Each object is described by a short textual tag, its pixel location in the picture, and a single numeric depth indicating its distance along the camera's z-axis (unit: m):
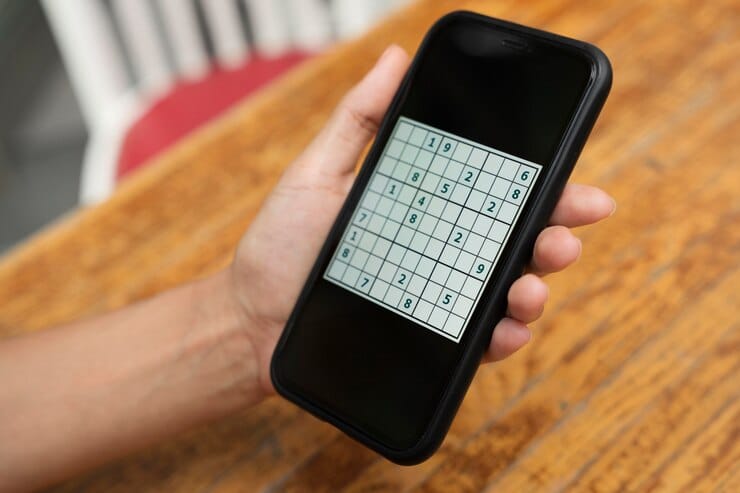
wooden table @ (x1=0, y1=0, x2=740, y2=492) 0.45
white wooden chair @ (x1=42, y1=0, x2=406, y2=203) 1.06
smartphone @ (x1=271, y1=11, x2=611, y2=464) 0.41
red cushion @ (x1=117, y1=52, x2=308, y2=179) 0.92
